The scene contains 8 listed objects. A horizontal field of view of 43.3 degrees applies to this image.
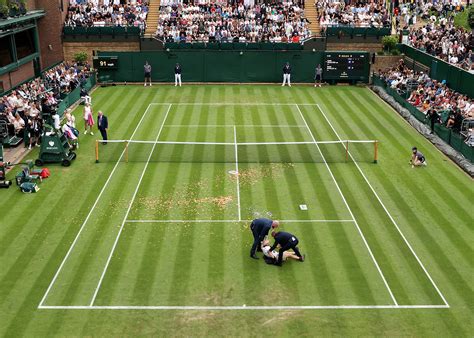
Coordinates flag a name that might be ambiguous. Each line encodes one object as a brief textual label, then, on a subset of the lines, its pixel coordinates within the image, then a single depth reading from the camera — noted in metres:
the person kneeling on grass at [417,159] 27.77
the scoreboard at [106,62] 46.41
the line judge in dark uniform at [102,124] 30.09
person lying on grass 18.77
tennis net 28.61
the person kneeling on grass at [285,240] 18.25
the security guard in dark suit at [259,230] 18.61
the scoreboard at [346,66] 46.91
